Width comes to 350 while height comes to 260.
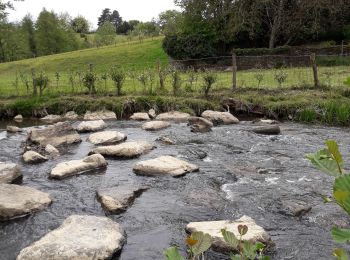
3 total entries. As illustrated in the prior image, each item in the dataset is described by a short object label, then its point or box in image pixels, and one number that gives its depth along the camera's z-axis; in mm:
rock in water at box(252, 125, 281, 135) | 16250
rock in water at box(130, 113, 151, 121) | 20262
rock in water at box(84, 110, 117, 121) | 20781
